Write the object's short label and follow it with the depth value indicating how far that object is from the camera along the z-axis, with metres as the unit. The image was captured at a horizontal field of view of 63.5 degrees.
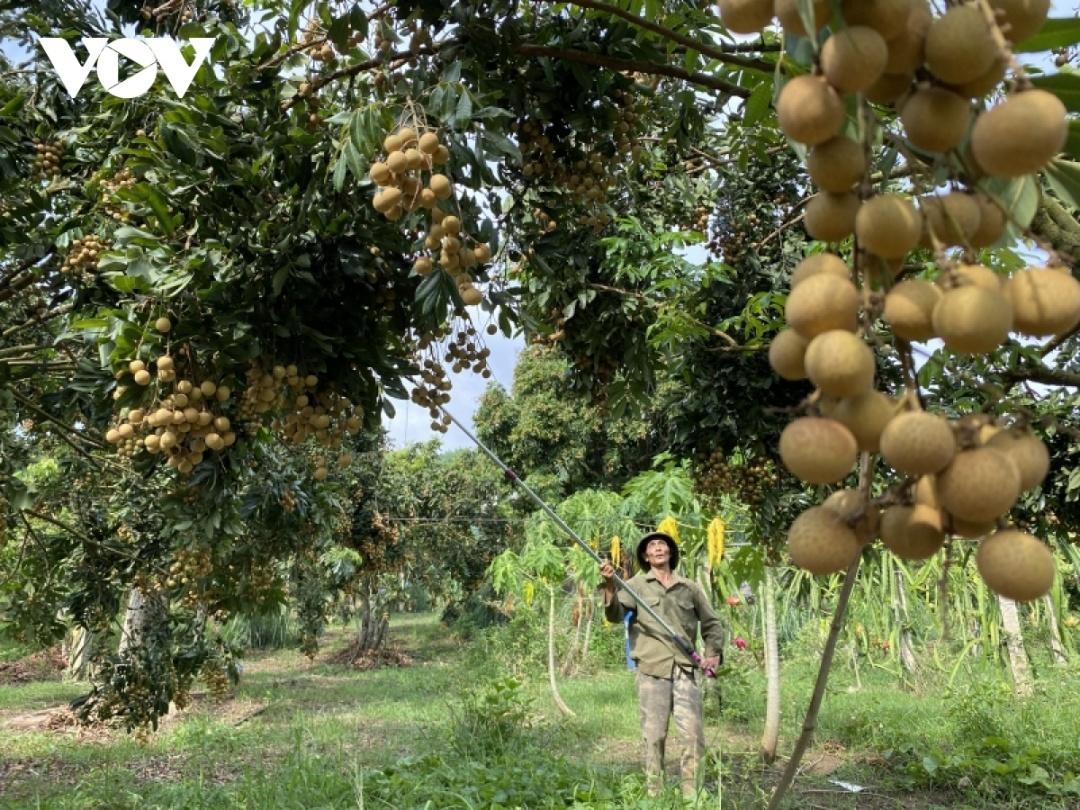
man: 4.41
